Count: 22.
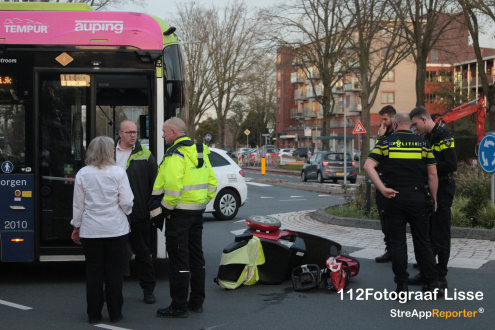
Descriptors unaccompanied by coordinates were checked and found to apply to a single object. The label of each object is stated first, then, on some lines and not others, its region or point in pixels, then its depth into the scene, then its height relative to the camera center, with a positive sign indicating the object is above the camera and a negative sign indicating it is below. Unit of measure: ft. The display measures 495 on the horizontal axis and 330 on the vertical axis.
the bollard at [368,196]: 35.86 -3.20
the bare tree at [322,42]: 111.96 +23.25
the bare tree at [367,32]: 86.33 +20.85
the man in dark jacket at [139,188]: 18.52 -1.32
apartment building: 232.73 +25.01
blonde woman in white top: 16.26 -2.16
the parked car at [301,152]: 213.87 -1.04
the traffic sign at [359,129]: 72.90 +2.79
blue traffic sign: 33.50 -0.27
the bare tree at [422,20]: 75.20 +18.52
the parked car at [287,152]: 243.07 -1.15
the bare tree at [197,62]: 136.05 +23.41
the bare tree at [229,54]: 138.72 +25.18
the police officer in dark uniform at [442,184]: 20.18 -1.32
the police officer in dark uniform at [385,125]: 23.24 +1.06
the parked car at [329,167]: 84.02 -2.83
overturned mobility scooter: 20.49 -4.35
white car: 42.01 -3.04
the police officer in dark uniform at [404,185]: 18.28 -1.25
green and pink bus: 21.16 +2.07
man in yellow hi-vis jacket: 16.46 -1.57
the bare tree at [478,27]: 67.05 +16.83
